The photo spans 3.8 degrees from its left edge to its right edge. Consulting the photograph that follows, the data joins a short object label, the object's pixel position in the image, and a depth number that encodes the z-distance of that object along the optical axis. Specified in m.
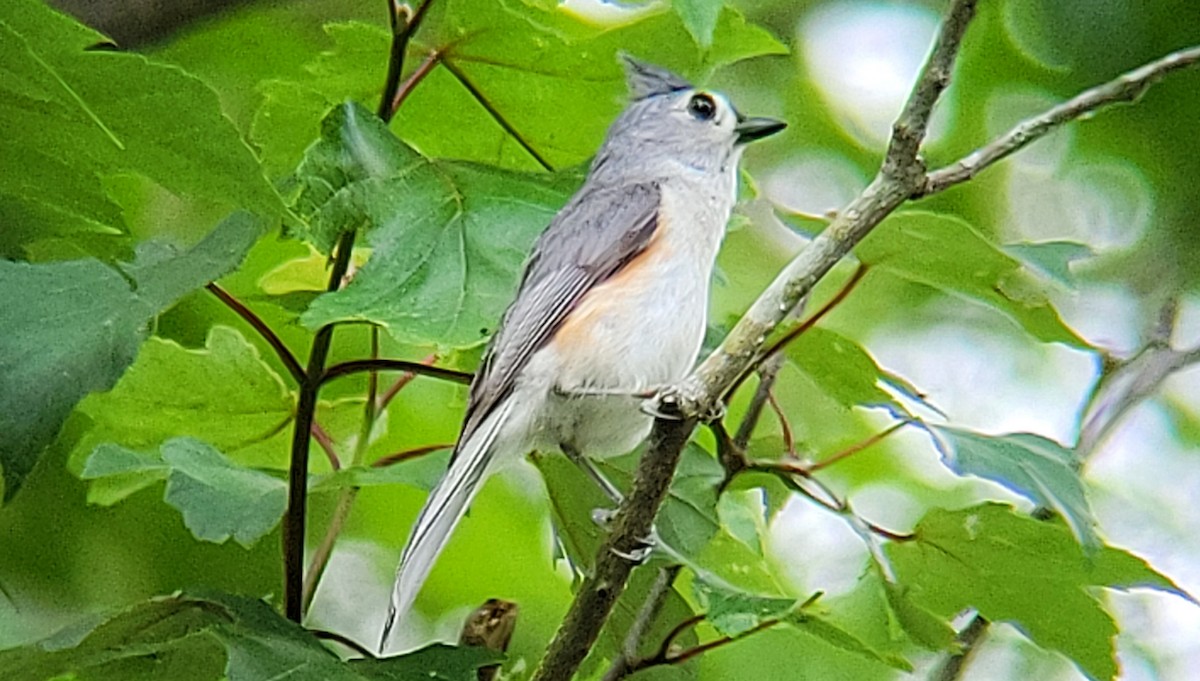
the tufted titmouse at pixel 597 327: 4.21
